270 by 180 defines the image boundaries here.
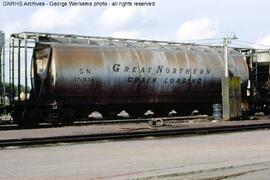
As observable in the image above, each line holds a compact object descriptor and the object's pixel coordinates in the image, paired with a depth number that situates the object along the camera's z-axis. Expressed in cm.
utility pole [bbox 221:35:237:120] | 2519
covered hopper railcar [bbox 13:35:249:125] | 2178
